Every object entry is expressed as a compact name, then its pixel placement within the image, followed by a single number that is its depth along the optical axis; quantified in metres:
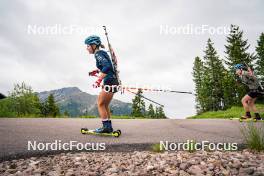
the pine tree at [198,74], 62.38
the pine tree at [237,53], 46.39
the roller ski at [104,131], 6.27
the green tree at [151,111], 86.20
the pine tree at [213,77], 55.78
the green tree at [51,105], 74.81
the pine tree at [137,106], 63.36
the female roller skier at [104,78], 6.25
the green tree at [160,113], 90.64
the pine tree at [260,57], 53.03
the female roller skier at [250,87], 10.48
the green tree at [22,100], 51.37
